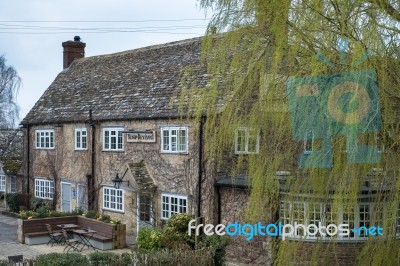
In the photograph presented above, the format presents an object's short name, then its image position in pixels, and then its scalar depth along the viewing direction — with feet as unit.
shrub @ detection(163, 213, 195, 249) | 55.88
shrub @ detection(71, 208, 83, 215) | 77.76
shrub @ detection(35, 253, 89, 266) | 43.49
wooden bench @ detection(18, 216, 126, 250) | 69.05
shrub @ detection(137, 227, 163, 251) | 57.62
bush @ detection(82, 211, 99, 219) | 74.83
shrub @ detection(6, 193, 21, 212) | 99.71
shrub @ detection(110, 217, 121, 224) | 70.18
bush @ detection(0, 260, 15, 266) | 42.13
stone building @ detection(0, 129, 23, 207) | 108.87
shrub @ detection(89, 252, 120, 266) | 45.70
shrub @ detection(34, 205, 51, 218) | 74.85
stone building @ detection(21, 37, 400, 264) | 63.46
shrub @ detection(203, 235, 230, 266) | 50.49
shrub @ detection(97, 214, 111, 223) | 71.69
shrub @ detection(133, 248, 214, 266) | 46.09
